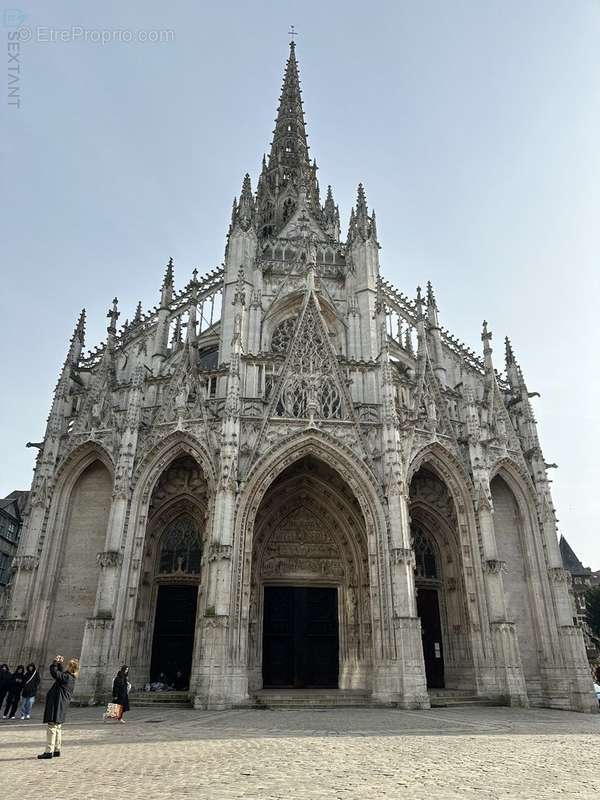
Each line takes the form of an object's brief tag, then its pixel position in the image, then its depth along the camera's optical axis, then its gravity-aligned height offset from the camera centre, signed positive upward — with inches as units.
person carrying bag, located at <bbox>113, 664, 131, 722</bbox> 532.7 -30.8
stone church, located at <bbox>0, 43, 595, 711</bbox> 730.2 +185.0
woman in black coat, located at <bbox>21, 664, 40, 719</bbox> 565.6 -32.3
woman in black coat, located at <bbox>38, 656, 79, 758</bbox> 320.2 -26.4
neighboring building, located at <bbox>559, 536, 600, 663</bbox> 2022.0 +319.4
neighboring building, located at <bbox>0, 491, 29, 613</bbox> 1872.5 +396.1
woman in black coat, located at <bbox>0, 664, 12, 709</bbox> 570.3 -23.9
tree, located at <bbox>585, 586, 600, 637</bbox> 1866.4 +149.6
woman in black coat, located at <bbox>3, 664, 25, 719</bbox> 575.8 -36.9
